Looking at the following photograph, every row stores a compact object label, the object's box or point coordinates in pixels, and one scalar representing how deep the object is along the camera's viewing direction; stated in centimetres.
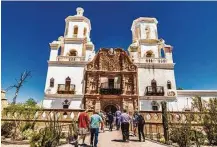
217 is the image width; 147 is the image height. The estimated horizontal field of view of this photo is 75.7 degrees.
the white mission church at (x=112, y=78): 1669
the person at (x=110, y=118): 1127
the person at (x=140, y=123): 774
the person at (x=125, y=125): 742
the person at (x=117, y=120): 1096
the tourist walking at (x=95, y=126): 614
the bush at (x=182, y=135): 755
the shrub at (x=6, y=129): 999
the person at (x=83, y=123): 667
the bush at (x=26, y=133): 942
